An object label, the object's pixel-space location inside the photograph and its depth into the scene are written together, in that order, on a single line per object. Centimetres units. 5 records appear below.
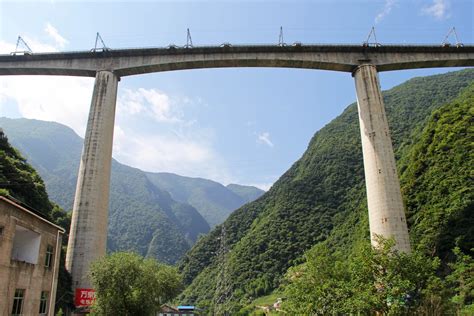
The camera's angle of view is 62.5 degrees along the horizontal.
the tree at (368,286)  1642
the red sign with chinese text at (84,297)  2750
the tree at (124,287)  2378
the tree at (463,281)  2772
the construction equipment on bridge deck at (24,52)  3579
